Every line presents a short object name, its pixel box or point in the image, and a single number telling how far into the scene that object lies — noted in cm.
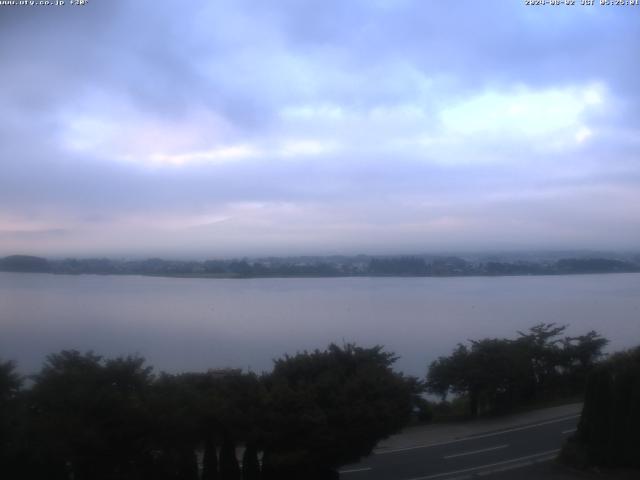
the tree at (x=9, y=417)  860
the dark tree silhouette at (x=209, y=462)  1070
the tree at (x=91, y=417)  918
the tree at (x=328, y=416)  1078
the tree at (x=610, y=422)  1214
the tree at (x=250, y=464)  1104
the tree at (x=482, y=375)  2005
